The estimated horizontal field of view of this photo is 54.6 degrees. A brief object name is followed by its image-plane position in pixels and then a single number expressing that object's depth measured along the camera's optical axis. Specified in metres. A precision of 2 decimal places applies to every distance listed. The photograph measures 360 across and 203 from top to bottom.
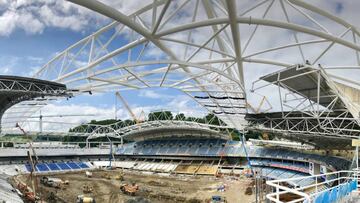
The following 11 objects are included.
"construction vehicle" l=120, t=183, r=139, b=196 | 47.65
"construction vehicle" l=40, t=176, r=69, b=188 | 53.56
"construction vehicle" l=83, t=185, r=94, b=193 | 49.30
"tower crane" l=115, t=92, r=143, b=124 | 135.62
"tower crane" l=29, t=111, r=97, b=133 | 89.96
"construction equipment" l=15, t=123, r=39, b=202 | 38.54
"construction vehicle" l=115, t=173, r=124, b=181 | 64.11
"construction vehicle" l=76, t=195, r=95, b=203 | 39.30
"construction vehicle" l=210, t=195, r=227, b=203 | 40.88
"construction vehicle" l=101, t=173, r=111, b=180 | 66.58
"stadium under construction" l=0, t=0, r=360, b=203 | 22.65
